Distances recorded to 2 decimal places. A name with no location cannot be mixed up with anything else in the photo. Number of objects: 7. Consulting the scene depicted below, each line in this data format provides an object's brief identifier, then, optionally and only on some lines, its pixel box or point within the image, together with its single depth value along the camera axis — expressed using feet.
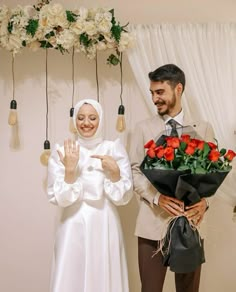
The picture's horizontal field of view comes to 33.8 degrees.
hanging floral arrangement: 7.43
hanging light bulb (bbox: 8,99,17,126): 8.01
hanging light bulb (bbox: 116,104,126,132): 8.04
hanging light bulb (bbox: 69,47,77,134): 8.07
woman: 6.28
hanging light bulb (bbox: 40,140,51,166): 7.97
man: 6.45
